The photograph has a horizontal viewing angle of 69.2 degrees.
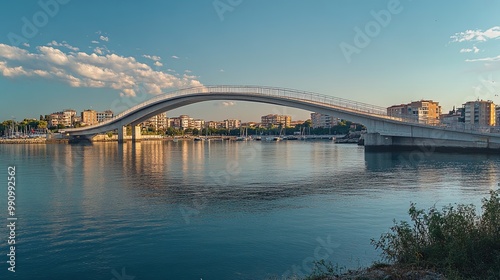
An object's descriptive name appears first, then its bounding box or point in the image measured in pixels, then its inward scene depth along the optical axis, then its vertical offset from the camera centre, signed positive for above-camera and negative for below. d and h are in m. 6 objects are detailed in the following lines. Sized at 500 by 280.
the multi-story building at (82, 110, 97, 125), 198.24 +10.51
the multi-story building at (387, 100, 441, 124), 129.00 +9.77
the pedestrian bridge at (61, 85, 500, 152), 42.00 +0.97
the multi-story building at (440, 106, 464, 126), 126.02 +7.19
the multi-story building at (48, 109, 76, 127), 181.36 +9.42
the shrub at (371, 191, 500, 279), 6.57 -2.26
